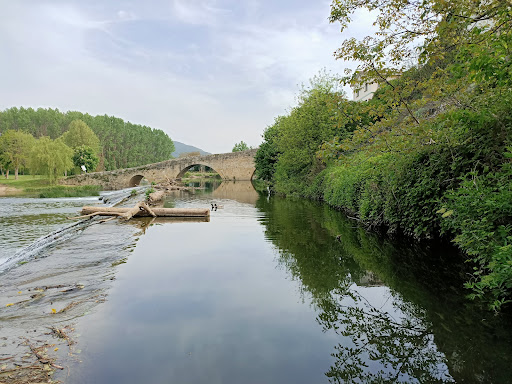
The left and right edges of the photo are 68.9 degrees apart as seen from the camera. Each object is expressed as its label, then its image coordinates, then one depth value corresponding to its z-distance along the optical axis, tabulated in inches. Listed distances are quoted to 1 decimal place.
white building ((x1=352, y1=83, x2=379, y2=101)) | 1775.3
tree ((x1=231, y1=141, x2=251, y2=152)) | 3605.8
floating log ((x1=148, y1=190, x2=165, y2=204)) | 770.8
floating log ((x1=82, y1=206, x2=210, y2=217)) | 536.1
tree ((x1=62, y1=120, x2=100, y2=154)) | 2170.3
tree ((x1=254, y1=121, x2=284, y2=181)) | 1369.3
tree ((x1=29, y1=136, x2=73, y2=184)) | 1405.0
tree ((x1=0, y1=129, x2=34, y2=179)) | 1750.7
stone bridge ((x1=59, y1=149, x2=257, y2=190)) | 1761.8
